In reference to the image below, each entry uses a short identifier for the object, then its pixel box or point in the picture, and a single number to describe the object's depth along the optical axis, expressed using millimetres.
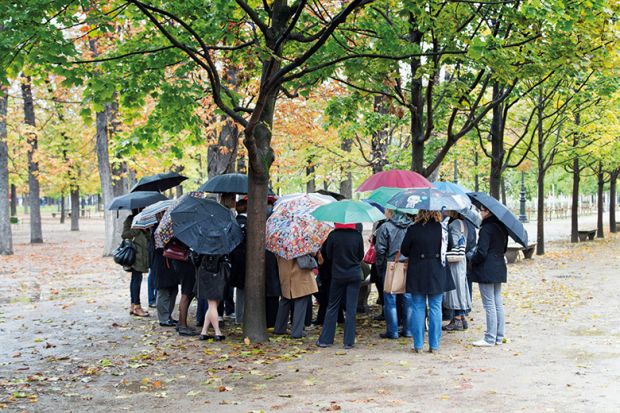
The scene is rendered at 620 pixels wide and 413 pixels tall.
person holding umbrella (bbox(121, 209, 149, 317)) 10812
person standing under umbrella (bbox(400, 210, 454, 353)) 8344
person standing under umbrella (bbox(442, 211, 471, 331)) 9656
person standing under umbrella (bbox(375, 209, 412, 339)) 9384
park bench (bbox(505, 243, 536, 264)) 20078
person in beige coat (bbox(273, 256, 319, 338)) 9219
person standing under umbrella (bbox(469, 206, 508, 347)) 8578
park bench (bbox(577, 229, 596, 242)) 28219
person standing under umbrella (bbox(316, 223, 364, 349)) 8695
